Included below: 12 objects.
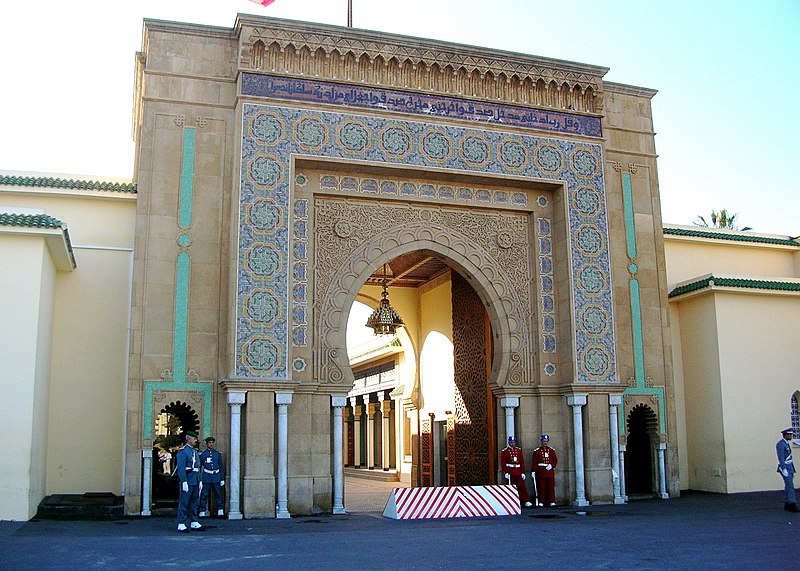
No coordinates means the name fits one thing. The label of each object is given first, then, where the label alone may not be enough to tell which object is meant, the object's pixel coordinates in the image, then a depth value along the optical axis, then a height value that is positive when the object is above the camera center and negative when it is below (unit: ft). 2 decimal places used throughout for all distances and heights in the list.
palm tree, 100.37 +24.38
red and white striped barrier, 38.55 -3.24
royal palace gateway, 40.42 +9.98
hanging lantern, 54.29 +7.13
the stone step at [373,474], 80.59 -4.22
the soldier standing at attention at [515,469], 43.19 -1.94
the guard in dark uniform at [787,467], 39.11 -1.90
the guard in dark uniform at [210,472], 38.17 -1.67
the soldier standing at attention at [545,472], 43.34 -2.12
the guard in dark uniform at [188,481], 34.06 -1.86
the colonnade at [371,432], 84.74 +0.07
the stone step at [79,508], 37.81 -3.15
